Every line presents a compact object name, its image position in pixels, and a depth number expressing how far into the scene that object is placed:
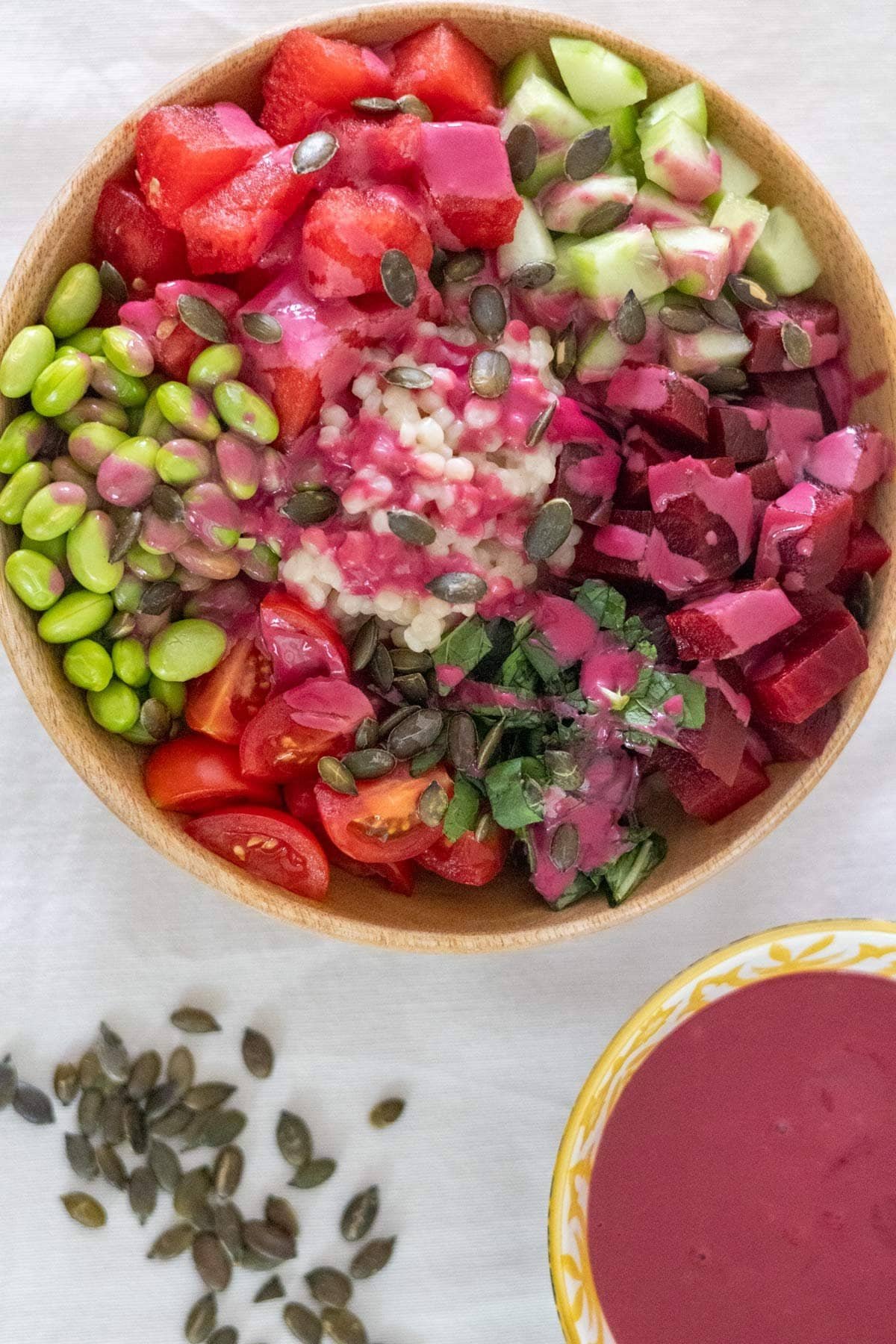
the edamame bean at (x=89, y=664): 0.57
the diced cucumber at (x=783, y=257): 0.58
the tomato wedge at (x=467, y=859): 0.59
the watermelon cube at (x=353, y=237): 0.55
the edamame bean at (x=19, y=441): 0.56
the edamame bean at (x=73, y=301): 0.56
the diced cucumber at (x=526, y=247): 0.57
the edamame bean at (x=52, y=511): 0.56
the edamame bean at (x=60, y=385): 0.55
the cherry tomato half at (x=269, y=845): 0.58
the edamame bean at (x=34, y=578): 0.56
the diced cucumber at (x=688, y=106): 0.57
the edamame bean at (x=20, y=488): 0.56
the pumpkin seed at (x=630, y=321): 0.57
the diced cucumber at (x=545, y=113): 0.57
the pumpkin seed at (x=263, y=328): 0.55
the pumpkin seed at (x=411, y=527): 0.56
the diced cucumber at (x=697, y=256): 0.57
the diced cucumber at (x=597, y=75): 0.56
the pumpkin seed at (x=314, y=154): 0.55
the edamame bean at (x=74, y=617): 0.56
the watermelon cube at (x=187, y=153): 0.55
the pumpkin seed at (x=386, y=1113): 0.63
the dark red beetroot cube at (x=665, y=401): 0.56
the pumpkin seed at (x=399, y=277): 0.55
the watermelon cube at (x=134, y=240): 0.56
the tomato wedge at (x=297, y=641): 0.57
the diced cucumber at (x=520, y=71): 0.57
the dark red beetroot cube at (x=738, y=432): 0.57
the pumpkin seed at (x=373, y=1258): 0.63
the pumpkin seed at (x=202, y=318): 0.56
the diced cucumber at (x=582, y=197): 0.57
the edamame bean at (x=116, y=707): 0.57
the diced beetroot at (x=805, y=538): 0.56
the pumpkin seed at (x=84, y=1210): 0.63
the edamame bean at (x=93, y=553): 0.56
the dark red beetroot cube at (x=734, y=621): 0.56
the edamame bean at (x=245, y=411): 0.56
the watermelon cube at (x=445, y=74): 0.56
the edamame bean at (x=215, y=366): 0.56
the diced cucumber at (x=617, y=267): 0.57
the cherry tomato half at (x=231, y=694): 0.58
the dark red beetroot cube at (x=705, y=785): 0.58
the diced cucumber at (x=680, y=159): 0.56
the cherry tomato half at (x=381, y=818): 0.58
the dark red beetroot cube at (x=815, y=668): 0.56
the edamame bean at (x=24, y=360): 0.55
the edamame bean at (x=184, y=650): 0.57
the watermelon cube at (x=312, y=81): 0.55
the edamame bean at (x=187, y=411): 0.56
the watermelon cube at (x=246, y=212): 0.55
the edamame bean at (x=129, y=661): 0.57
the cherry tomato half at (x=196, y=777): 0.58
